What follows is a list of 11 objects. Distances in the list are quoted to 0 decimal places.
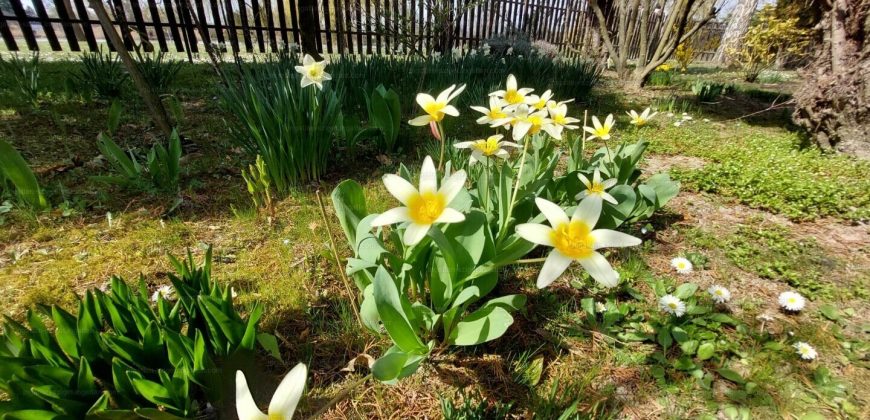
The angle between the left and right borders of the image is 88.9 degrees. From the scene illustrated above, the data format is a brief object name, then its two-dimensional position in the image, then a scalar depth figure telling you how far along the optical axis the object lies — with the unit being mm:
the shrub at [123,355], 334
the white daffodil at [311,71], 641
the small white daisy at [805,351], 487
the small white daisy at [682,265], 616
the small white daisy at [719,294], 555
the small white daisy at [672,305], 532
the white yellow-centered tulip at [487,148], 489
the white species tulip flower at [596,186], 534
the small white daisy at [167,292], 529
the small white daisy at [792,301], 552
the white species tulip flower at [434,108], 471
